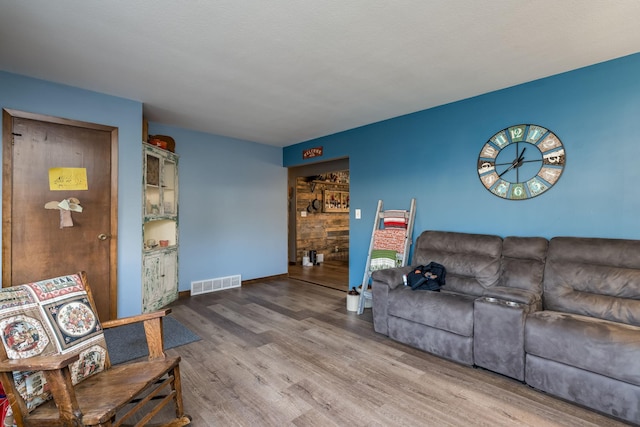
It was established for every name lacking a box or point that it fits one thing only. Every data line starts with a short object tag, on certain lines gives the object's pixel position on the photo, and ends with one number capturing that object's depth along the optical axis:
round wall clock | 2.87
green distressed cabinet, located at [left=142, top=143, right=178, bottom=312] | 3.74
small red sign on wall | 5.19
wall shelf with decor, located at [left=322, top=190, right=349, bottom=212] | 8.12
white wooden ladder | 3.79
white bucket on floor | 3.90
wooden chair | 1.28
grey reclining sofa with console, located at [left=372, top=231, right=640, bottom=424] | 1.89
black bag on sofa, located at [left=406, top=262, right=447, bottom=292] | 2.98
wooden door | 2.80
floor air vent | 4.72
